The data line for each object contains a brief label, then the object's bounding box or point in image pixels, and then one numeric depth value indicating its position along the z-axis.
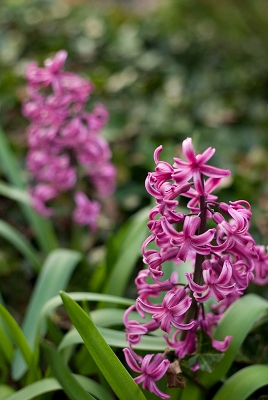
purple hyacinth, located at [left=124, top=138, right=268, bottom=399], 0.48
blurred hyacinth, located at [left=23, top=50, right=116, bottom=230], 0.68
